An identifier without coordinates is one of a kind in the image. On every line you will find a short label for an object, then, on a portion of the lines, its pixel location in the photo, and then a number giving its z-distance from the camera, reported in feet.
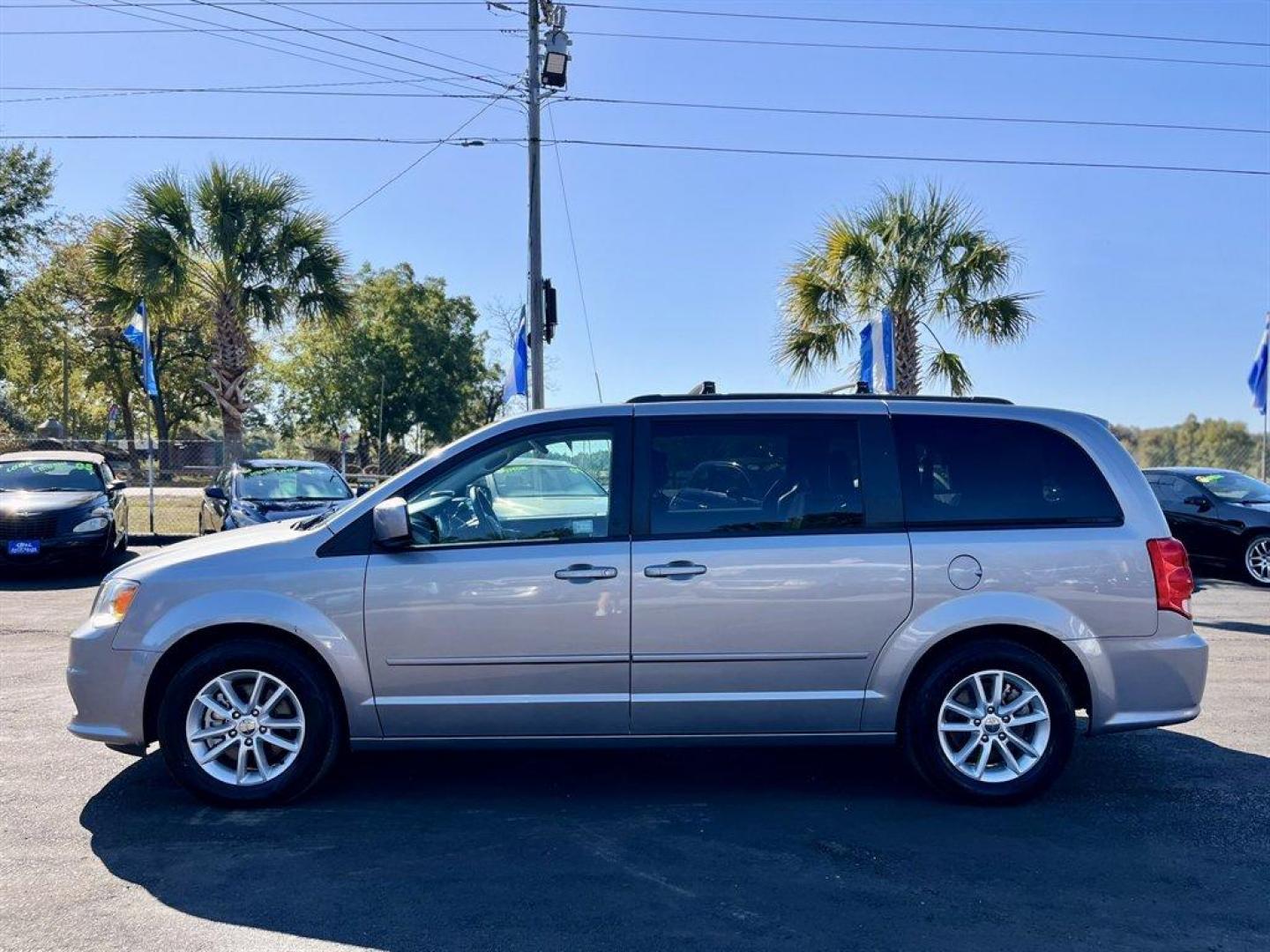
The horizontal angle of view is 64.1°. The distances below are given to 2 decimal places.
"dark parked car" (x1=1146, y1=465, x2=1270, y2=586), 41.22
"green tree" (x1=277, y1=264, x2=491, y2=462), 130.41
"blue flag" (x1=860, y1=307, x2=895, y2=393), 44.11
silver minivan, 15.05
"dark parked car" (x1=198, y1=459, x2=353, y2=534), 40.86
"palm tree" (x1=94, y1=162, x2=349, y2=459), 60.54
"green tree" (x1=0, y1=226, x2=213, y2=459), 129.39
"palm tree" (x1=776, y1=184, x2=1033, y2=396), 56.54
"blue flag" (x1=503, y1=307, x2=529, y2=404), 59.00
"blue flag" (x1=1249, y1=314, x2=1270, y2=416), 64.34
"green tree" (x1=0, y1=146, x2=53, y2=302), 90.43
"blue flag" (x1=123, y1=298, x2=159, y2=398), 57.06
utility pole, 55.06
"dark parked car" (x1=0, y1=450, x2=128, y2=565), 40.63
